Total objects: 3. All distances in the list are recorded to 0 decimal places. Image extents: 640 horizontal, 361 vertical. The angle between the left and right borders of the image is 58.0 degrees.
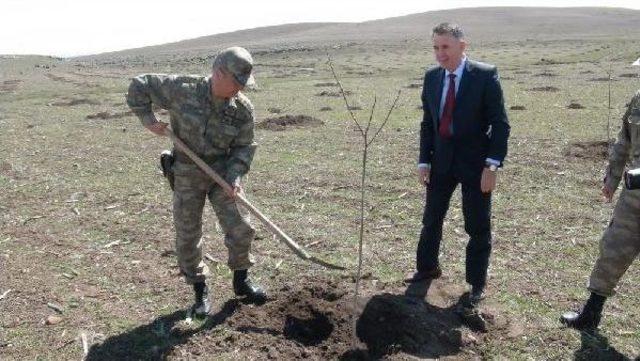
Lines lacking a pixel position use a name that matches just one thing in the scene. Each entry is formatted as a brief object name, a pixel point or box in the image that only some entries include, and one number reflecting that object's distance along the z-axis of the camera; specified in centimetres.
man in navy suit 448
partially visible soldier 432
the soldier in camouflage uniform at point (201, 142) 459
